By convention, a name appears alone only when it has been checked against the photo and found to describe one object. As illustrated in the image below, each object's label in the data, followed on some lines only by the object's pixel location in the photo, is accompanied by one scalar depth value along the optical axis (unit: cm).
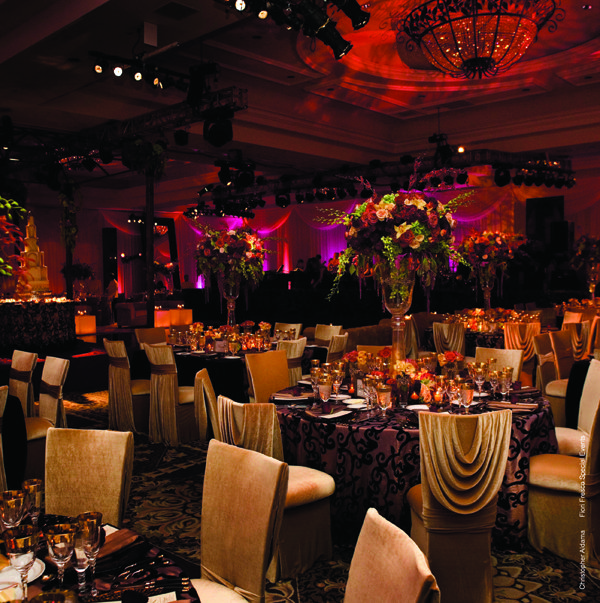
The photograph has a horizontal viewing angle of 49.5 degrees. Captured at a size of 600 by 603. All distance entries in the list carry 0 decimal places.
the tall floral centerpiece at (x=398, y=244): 385
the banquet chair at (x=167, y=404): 568
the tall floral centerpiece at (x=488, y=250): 753
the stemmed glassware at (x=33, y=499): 205
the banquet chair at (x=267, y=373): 471
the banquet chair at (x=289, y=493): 318
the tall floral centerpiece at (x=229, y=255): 663
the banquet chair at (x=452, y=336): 711
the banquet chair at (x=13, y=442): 424
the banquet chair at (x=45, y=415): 459
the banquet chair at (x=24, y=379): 513
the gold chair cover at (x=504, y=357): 459
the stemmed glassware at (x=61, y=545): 165
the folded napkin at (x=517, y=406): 343
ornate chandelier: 484
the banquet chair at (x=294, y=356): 594
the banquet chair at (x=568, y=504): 323
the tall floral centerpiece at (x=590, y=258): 1017
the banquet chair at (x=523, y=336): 688
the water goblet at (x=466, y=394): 341
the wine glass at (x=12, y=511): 194
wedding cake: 1042
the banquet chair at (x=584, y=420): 378
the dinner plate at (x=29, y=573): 167
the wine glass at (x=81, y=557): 167
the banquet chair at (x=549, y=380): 535
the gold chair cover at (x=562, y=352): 577
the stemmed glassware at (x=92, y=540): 169
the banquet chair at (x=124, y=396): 608
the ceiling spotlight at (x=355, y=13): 509
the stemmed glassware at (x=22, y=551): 164
